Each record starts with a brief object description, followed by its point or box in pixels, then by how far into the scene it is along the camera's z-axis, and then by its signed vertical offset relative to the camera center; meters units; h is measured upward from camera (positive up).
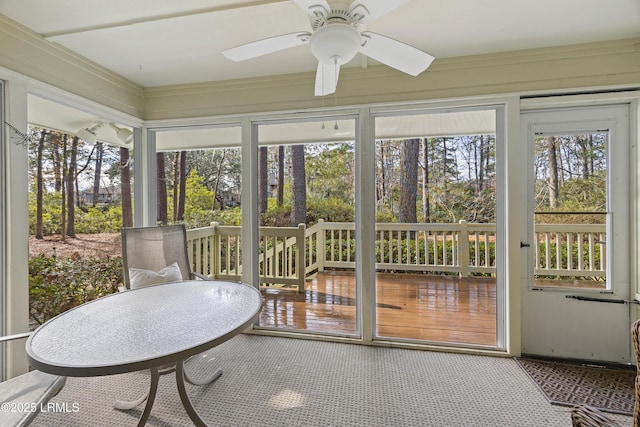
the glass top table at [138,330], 1.14 -0.53
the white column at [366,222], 2.82 -0.10
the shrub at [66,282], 2.36 -0.59
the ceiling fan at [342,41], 1.35 +0.86
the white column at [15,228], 2.08 -0.09
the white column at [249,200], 3.09 +0.12
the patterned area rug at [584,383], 1.97 -1.23
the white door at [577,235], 2.45 -0.21
